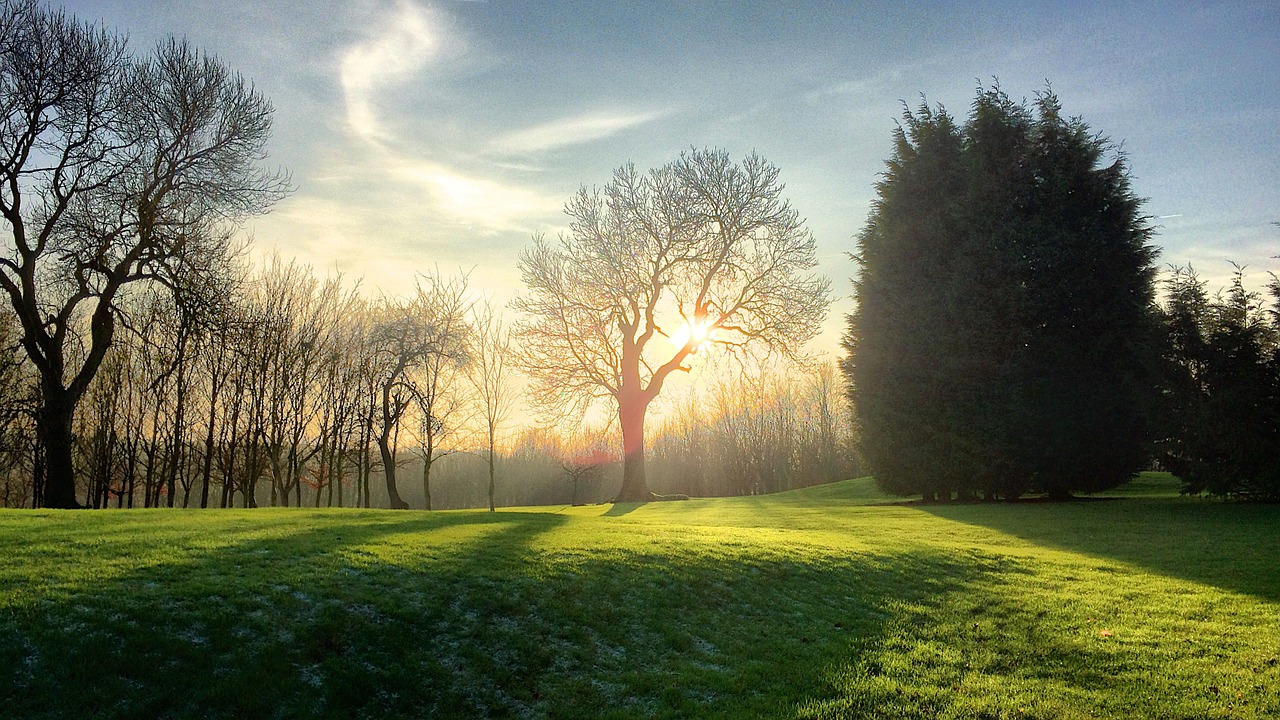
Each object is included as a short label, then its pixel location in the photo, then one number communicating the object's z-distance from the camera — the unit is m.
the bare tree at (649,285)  35.75
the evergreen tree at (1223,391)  21.58
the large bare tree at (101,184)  20.48
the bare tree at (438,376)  35.09
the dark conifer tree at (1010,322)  26.66
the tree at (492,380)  30.16
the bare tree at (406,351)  35.06
